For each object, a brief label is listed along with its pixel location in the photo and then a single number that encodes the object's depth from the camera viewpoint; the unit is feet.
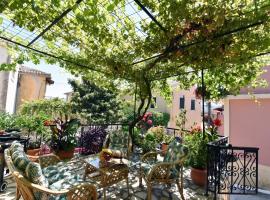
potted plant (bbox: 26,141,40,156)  15.03
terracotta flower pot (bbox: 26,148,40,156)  14.92
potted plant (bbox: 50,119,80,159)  16.10
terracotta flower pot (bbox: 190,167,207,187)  12.88
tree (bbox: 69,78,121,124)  53.36
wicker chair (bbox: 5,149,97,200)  5.93
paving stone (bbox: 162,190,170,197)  11.17
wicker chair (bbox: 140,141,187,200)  9.98
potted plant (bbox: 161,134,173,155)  20.28
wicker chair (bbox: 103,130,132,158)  14.91
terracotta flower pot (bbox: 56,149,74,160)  16.02
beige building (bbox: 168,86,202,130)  58.13
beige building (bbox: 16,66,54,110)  42.24
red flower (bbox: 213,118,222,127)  14.58
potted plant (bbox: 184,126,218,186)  12.99
